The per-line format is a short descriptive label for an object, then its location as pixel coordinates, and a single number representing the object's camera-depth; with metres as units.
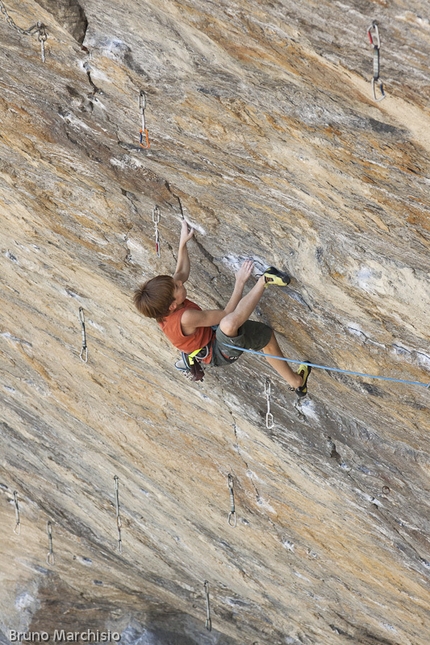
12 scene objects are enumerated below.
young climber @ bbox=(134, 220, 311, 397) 8.97
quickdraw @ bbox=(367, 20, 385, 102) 7.16
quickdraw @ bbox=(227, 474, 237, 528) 15.39
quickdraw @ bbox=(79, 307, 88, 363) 13.32
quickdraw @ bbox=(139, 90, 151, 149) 9.24
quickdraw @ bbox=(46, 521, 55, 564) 20.36
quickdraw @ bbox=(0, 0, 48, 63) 9.20
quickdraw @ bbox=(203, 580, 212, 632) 19.31
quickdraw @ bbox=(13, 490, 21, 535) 20.16
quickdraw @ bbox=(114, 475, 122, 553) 17.34
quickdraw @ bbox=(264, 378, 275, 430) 12.40
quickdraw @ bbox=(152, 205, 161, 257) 10.47
